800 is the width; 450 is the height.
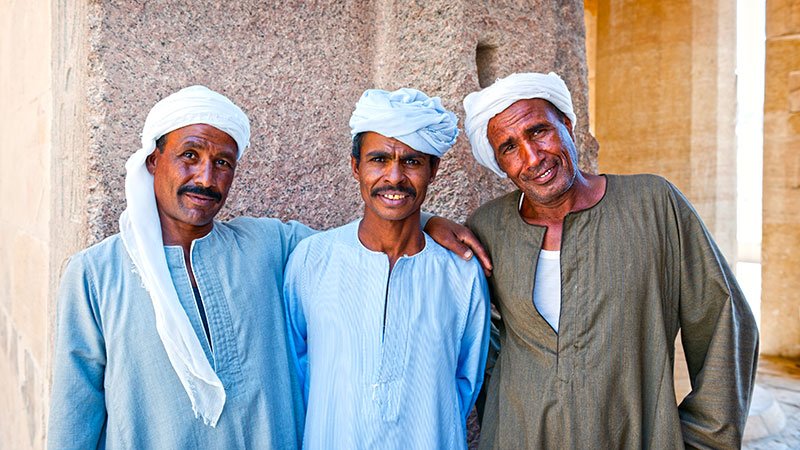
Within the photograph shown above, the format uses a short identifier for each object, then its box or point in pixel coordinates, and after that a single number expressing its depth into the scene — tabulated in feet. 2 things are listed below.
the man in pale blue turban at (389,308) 5.65
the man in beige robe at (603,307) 5.52
